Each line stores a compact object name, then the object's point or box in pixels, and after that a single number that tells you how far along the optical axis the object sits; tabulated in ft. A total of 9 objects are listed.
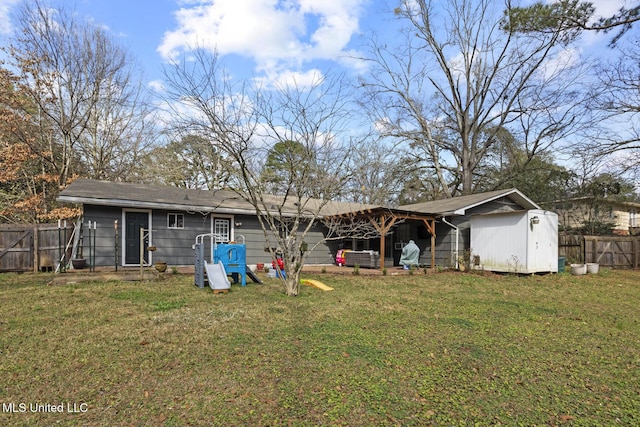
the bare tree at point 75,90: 49.01
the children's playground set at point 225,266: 26.40
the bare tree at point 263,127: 22.53
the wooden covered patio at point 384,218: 39.50
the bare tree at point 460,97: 65.57
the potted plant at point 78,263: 32.27
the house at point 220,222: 34.99
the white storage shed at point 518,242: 38.27
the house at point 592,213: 63.34
